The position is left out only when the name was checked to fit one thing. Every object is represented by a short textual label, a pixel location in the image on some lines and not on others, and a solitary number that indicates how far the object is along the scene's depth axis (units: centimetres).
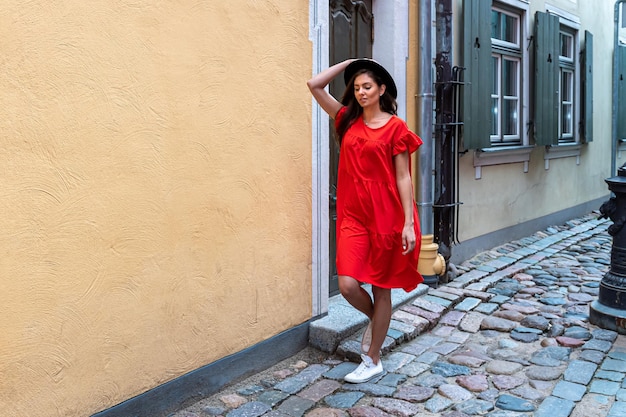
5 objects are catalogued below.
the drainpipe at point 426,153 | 589
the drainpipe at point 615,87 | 1173
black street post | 484
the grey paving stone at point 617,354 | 431
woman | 371
